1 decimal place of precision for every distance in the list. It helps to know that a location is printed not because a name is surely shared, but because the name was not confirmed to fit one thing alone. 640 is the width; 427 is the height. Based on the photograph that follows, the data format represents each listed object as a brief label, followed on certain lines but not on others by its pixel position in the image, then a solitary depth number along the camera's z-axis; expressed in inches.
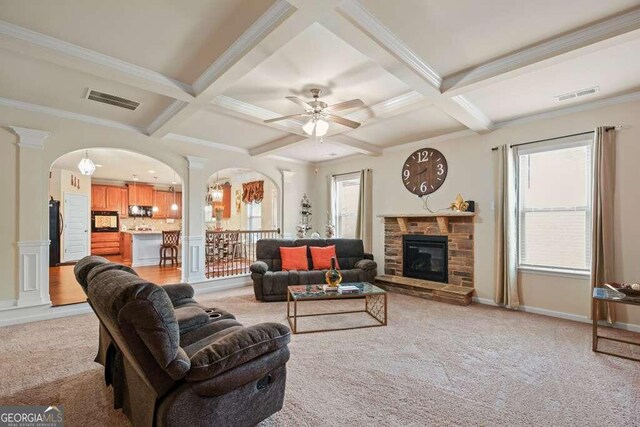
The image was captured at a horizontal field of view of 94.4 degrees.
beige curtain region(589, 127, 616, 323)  137.5
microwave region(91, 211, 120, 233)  358.6
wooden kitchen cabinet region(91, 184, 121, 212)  358.0
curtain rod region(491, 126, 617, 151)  138.2
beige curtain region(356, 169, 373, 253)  244.2
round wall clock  201.6
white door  316.5
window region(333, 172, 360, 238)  263.3
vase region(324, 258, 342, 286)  152.6
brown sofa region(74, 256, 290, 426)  53.6
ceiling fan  128.9
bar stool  305.3
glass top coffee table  136.3
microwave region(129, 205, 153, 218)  383.2
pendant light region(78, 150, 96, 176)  207.9
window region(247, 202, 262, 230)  353.7
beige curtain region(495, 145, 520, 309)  166.1
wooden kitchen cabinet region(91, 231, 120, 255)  359.3
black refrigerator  290.5
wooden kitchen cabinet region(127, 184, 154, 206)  382.0
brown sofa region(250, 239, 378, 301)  185.6
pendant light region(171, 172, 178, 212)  397.7
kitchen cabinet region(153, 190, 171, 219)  400.2
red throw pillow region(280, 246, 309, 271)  205.8
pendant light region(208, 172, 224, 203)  334.5
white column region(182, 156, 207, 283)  205.0
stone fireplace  188.2
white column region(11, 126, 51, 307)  145.5
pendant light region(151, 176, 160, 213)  397.7
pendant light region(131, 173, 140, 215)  382.3
